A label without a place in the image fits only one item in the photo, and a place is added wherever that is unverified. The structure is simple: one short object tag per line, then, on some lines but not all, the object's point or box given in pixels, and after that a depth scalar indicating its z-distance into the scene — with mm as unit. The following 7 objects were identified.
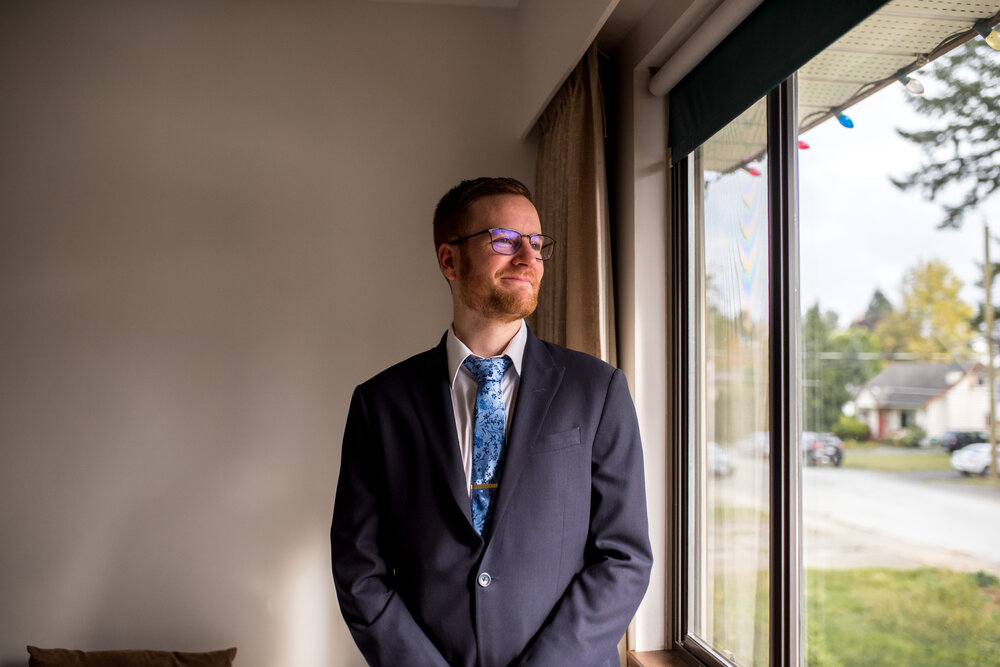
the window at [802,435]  1208
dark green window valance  1312
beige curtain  2064
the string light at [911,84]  1267
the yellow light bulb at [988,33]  1114
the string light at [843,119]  1428
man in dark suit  1327
